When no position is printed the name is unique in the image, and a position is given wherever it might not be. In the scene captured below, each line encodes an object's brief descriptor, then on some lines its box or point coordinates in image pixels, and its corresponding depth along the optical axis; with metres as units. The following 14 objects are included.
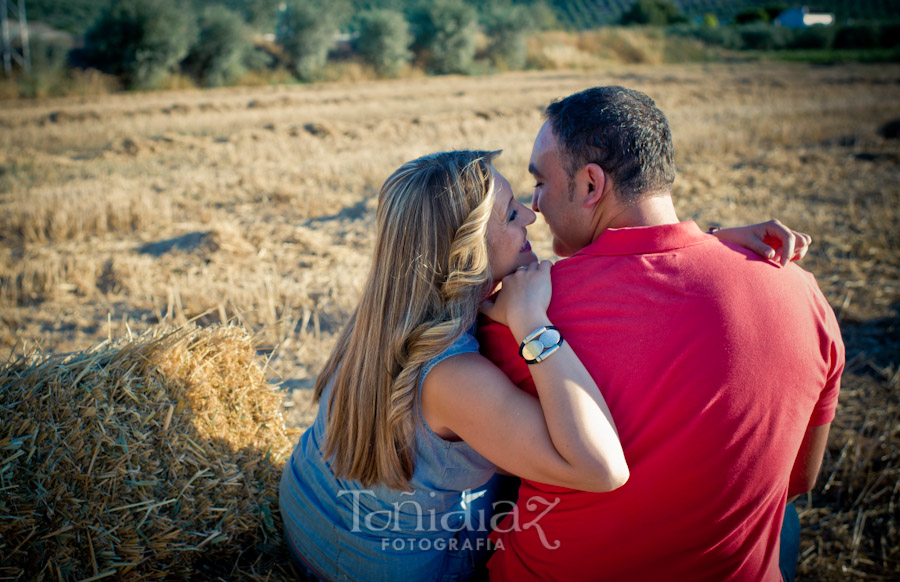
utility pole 20.38
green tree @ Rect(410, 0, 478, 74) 30.81
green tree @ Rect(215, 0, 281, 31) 32.38
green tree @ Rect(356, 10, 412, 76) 28.28
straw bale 2.24
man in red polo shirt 1.67
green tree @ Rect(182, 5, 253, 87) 23.91
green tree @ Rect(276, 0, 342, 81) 27.05
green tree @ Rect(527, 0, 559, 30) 45.84
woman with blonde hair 1.66
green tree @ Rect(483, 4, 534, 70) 33.91
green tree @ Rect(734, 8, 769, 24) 59.31
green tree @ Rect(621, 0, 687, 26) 54.28
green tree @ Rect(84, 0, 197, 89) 21.95
